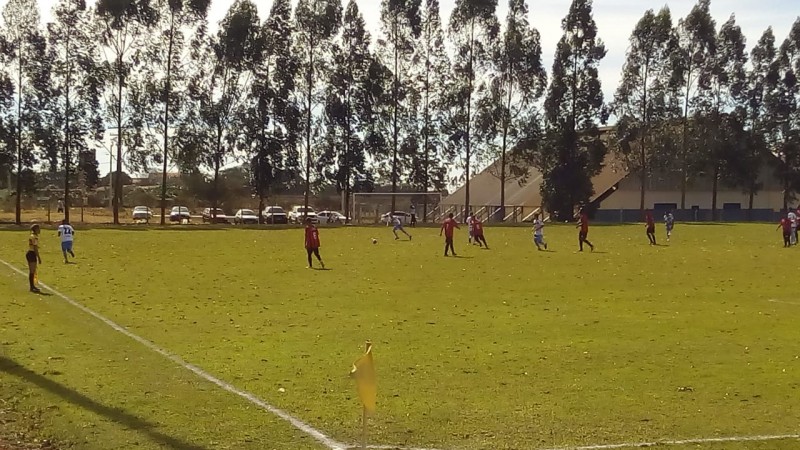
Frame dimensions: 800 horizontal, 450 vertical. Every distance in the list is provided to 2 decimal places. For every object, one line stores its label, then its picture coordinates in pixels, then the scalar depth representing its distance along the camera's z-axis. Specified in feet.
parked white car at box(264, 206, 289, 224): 238.37
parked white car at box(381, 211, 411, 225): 216.15
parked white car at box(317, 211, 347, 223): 242.04
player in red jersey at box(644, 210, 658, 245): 127.54
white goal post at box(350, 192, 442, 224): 238.89
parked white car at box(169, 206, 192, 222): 242.58
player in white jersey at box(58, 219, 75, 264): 95.09
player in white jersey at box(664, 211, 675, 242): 139.13
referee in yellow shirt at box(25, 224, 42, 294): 66.03
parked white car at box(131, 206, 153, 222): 239.09
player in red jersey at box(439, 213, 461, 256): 103.50
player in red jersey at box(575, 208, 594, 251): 110.73
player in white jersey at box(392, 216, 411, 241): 145.79
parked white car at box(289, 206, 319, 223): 244.75
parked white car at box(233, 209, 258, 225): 237.04
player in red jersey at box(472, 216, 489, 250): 118.75
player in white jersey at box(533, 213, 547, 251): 113.19
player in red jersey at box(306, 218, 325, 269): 87.71
